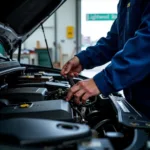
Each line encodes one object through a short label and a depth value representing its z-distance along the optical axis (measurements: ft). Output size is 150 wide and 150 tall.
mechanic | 3.05
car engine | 1.90
